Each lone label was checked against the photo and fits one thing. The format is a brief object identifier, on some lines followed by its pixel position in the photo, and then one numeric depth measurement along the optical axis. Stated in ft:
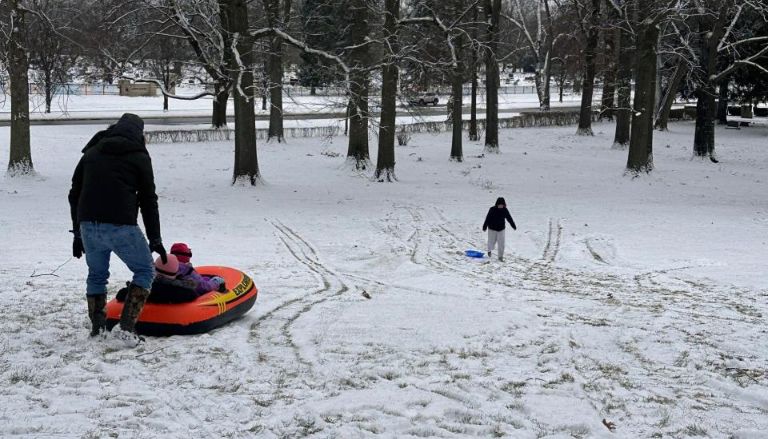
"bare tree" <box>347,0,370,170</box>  65.41
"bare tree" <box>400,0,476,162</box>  82.98
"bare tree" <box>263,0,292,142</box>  99.30
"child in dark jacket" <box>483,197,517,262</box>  40.06
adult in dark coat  19.65
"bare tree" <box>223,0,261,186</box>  60.54
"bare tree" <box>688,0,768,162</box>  86.01
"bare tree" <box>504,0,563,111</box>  193.47
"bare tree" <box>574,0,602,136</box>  122.01
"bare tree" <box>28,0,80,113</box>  63.64
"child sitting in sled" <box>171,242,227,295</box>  23.33
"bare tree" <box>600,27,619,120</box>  115.03
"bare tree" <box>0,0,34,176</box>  60.49
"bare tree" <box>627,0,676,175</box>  73.00
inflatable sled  22.25
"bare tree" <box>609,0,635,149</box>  105.40
